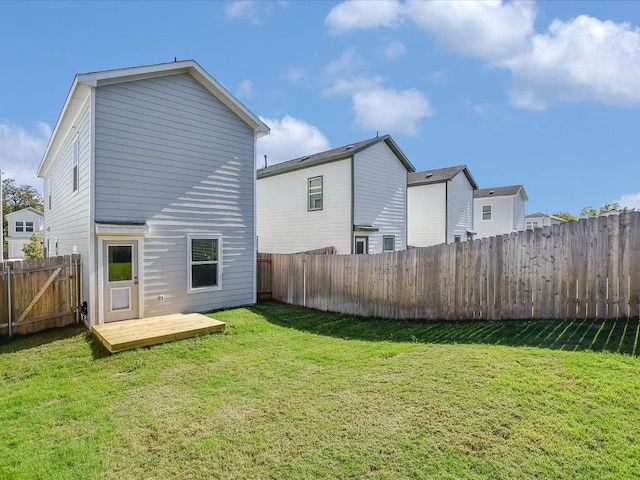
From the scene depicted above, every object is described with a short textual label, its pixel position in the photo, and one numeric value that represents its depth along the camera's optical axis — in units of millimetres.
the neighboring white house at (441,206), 20312
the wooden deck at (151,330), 6633
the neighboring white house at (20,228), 37506
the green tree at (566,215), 48338
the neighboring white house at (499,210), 29078
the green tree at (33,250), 29734
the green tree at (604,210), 44806
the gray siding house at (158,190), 8133
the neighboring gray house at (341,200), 14656
